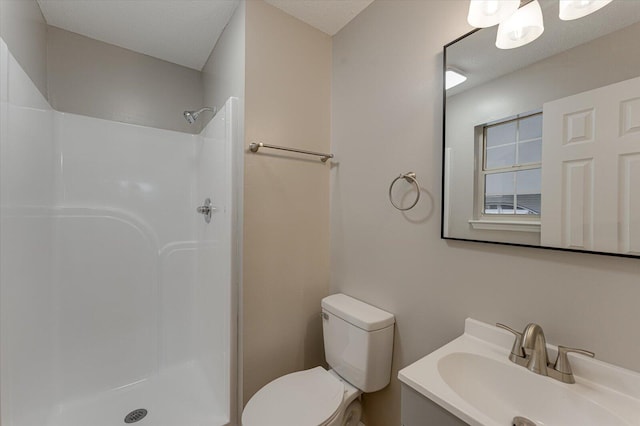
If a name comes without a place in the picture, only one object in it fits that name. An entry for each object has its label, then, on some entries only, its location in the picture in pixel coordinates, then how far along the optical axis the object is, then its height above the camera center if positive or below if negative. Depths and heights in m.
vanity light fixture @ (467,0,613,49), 0.86 +0.65
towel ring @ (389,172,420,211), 1.21 +0.15
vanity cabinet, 0.71 -0.57
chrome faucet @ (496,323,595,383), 0.77 -0.44
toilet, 1.12 -0.85
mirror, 0.72 +0.24
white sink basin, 0.69 -0.50
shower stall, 1.22 -0.37
